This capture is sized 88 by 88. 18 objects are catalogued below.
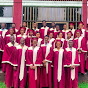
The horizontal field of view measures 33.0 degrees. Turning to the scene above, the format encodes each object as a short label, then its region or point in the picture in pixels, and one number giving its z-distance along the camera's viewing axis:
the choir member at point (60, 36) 5.98
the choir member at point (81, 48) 6.12
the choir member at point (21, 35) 6.24
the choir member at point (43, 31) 7.38
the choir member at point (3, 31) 6.57
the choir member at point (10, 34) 6.09
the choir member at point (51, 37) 6.07
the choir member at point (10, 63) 4.98
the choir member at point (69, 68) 5.02
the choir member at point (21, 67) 4.93
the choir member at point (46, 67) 4.99
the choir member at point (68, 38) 6.11
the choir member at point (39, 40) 6.07
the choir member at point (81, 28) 6.65
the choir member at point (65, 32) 6.93
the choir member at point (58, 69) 4.95
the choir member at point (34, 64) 4.84
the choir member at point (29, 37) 6.20
